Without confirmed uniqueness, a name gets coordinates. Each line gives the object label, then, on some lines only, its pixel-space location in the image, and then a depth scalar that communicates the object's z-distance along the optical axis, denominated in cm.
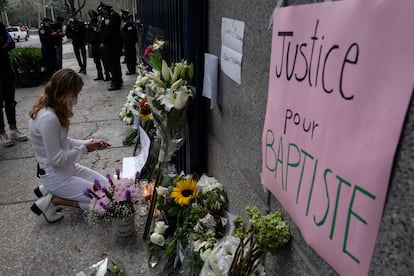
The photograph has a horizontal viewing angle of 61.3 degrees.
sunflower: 204
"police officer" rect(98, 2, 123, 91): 796
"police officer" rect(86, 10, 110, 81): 899
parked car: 3297
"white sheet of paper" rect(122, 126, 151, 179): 306
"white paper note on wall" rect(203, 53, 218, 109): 209
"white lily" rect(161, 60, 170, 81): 217
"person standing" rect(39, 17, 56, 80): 930
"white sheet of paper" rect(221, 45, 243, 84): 170
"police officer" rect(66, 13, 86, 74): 1034
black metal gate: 232
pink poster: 69
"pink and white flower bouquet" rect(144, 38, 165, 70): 319
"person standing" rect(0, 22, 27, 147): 471
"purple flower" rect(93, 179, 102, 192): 270
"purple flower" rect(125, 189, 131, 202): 258
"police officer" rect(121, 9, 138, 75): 923
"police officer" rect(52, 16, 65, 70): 953
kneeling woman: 276
